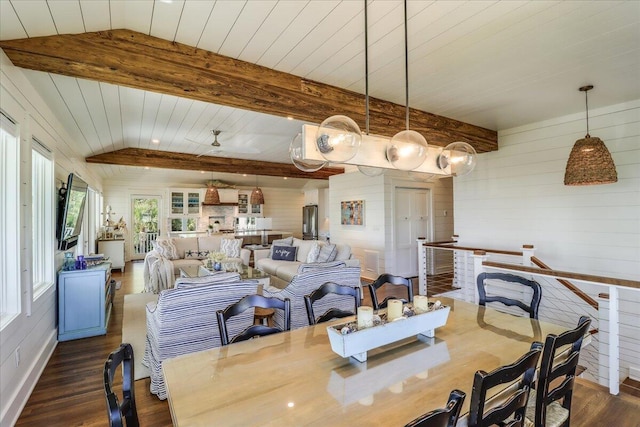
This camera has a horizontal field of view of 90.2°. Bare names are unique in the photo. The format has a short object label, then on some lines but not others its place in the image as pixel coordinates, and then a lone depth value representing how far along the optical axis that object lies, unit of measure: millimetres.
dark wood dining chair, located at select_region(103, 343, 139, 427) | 1081
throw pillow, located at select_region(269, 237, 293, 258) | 6883
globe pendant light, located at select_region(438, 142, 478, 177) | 2697
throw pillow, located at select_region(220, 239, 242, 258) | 7371
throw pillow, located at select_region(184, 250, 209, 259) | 7344
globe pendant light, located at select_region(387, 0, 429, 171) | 2344
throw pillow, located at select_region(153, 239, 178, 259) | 6723
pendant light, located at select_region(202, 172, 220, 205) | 8945
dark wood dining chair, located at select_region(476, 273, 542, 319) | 2438
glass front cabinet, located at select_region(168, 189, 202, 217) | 10406
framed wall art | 7465
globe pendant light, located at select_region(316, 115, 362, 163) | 2057
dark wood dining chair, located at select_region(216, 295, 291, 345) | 1876
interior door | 7129
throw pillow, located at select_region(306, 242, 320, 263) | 5469
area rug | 3142
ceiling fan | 5073
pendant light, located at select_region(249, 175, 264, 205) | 9984
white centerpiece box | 1560
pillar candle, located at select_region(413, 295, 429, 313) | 1973
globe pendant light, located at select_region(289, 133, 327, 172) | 2177
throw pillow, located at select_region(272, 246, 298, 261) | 6582
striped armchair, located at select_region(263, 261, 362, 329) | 3750
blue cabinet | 3758
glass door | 10086
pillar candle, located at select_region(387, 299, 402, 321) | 1839
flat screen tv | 3791
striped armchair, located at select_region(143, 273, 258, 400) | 2580
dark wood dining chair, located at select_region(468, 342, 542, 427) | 1040
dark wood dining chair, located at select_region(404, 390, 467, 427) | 782
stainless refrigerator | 11055
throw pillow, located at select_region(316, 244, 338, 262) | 5309
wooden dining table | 1170
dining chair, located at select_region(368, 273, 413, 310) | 2603
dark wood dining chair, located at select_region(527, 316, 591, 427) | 1381
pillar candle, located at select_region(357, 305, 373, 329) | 1692
